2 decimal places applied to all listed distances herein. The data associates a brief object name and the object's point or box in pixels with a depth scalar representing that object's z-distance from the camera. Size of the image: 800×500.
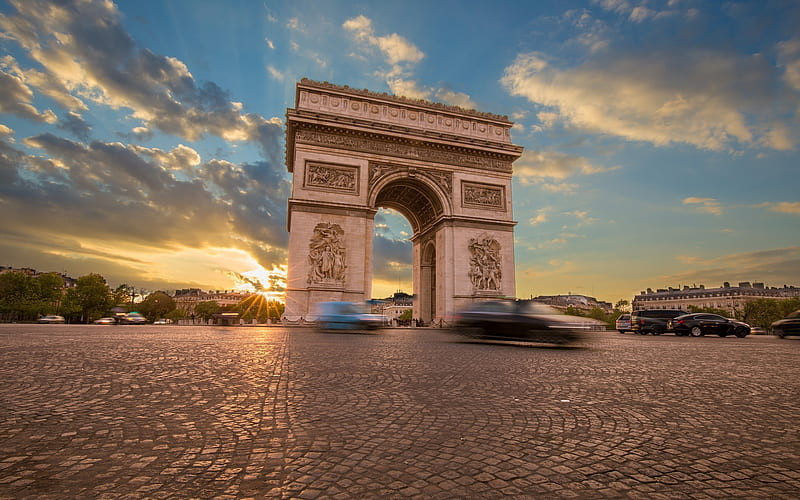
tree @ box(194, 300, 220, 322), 106.88
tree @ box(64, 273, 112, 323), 60.58
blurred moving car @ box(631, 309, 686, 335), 21.89
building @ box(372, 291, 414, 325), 135.75
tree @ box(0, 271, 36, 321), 53.88
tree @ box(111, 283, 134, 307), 69.81
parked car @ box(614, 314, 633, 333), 26.05
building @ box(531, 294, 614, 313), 122.44
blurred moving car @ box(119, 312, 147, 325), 41.31
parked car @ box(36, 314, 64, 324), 41.42
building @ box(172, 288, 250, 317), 147.12
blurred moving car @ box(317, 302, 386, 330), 17.42
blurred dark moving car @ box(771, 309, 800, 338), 16.92
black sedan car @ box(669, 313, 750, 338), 19.03
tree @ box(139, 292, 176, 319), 95.69
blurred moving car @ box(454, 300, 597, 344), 10.23
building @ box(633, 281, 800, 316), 99.58
